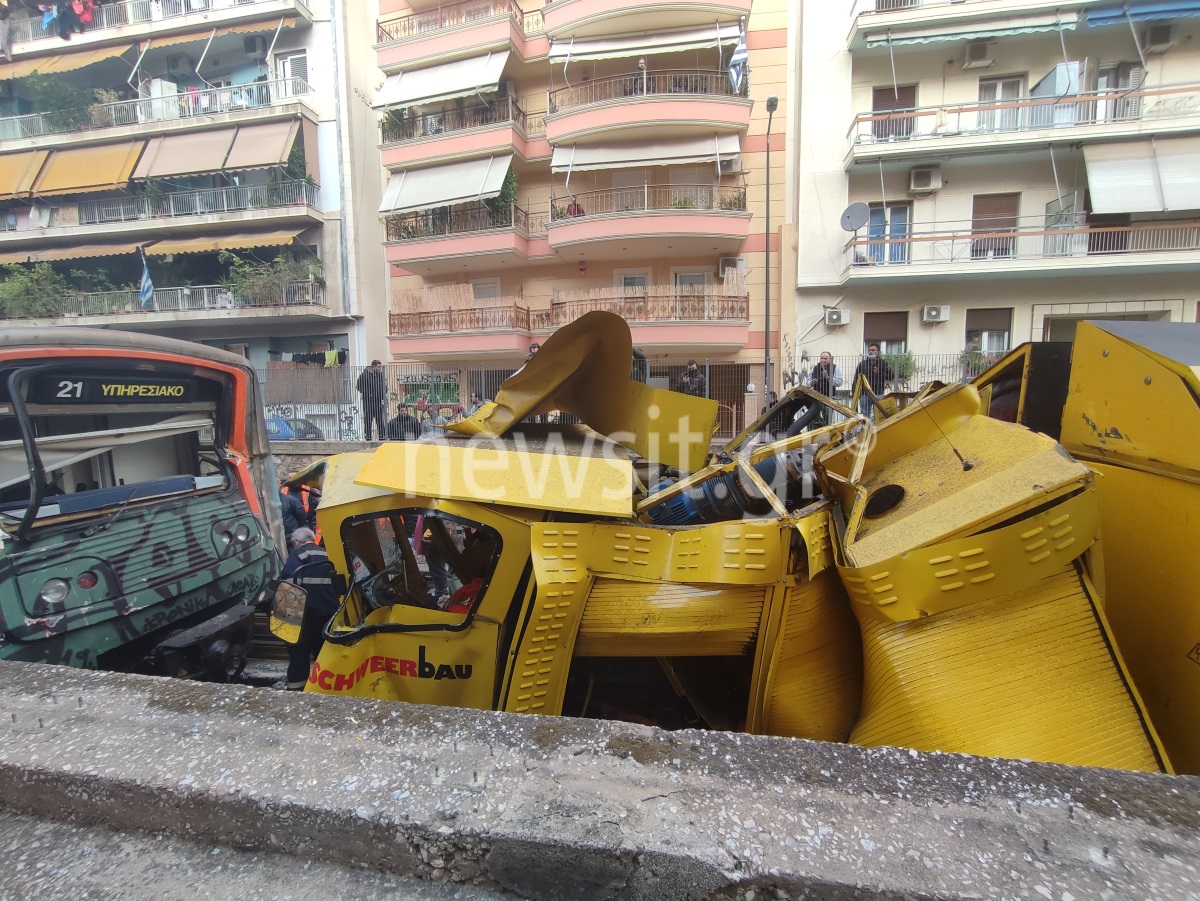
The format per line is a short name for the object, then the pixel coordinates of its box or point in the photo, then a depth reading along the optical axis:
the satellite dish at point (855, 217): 13.04
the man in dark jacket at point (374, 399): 11.55
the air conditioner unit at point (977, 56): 13.37
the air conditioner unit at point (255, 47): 18.50
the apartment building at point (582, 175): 14.26
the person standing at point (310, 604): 3.29
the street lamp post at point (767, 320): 12.83
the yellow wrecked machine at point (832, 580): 1.91
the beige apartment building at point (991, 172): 12.70
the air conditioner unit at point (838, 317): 14.42
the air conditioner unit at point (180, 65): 19.52
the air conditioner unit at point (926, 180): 13.85
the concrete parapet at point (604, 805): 1.00
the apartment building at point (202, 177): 17.89
